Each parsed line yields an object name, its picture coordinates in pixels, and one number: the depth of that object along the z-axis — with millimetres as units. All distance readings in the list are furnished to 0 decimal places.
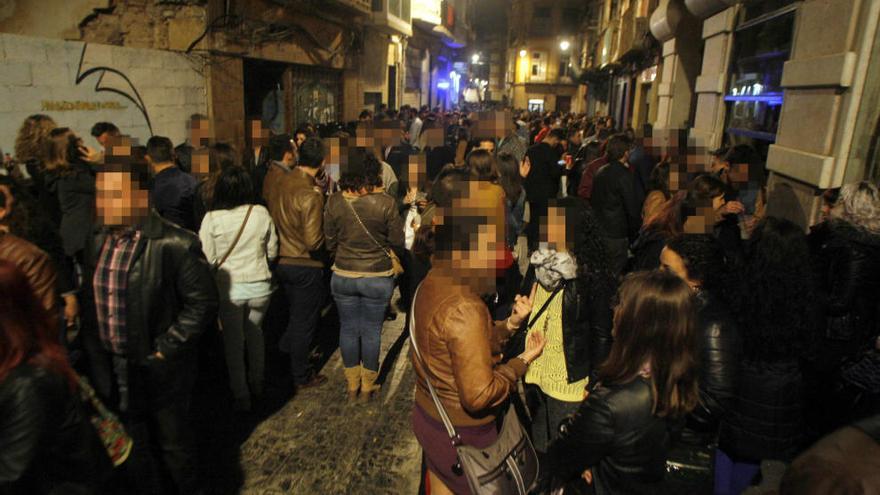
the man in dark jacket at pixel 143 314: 2709
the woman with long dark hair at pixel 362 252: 4086
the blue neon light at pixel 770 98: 6402
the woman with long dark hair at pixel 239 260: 3787
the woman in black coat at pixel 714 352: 2334
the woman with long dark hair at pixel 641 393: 1946
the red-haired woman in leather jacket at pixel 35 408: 1773
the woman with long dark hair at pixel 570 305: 2875
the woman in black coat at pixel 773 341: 2611
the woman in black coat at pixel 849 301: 3115
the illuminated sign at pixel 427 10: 21625
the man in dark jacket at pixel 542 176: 7121
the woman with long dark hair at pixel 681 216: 3748
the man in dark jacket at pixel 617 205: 5277
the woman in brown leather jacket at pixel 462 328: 2049
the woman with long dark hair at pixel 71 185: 4523
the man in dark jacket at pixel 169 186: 4605
